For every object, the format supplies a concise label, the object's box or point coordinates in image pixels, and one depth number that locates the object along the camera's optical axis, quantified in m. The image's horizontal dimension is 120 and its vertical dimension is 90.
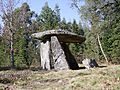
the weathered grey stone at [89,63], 8.75
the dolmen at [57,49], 9.16
